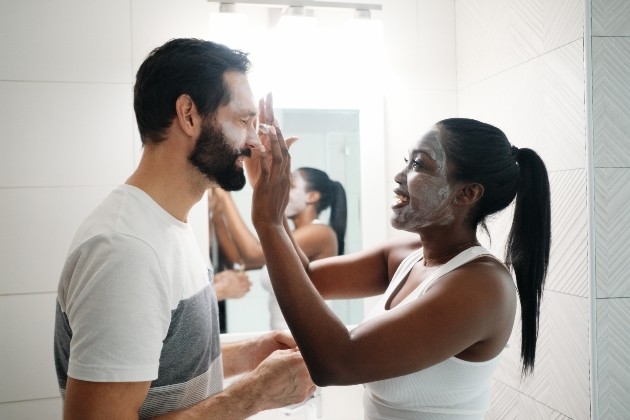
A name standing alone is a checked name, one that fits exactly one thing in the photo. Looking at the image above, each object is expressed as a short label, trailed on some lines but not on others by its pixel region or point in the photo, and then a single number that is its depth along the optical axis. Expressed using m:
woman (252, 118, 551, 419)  0.91
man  0.71
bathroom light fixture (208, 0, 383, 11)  1.43
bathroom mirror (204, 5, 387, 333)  1.47
